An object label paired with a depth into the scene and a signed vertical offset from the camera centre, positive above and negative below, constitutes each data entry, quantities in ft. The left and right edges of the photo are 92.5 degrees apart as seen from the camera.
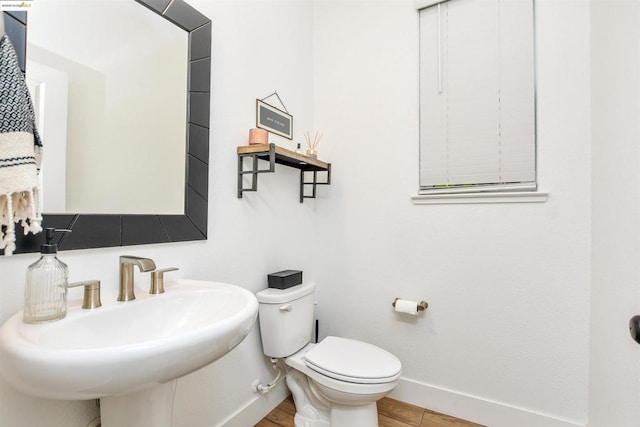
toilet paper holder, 5.47 -1.60
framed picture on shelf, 5.14 +1.72
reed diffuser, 6.58 +1.65
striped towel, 2.08 +0.41
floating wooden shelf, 4.50 +0.95
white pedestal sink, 1.79 -0.94
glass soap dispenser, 2.32 -0.58
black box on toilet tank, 5.06 -1.08
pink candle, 4.71 +1.21
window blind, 4.94 +2.06
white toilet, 4.20 -2.18
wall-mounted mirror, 2.81 +1.05
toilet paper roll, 5.42 -1.62
